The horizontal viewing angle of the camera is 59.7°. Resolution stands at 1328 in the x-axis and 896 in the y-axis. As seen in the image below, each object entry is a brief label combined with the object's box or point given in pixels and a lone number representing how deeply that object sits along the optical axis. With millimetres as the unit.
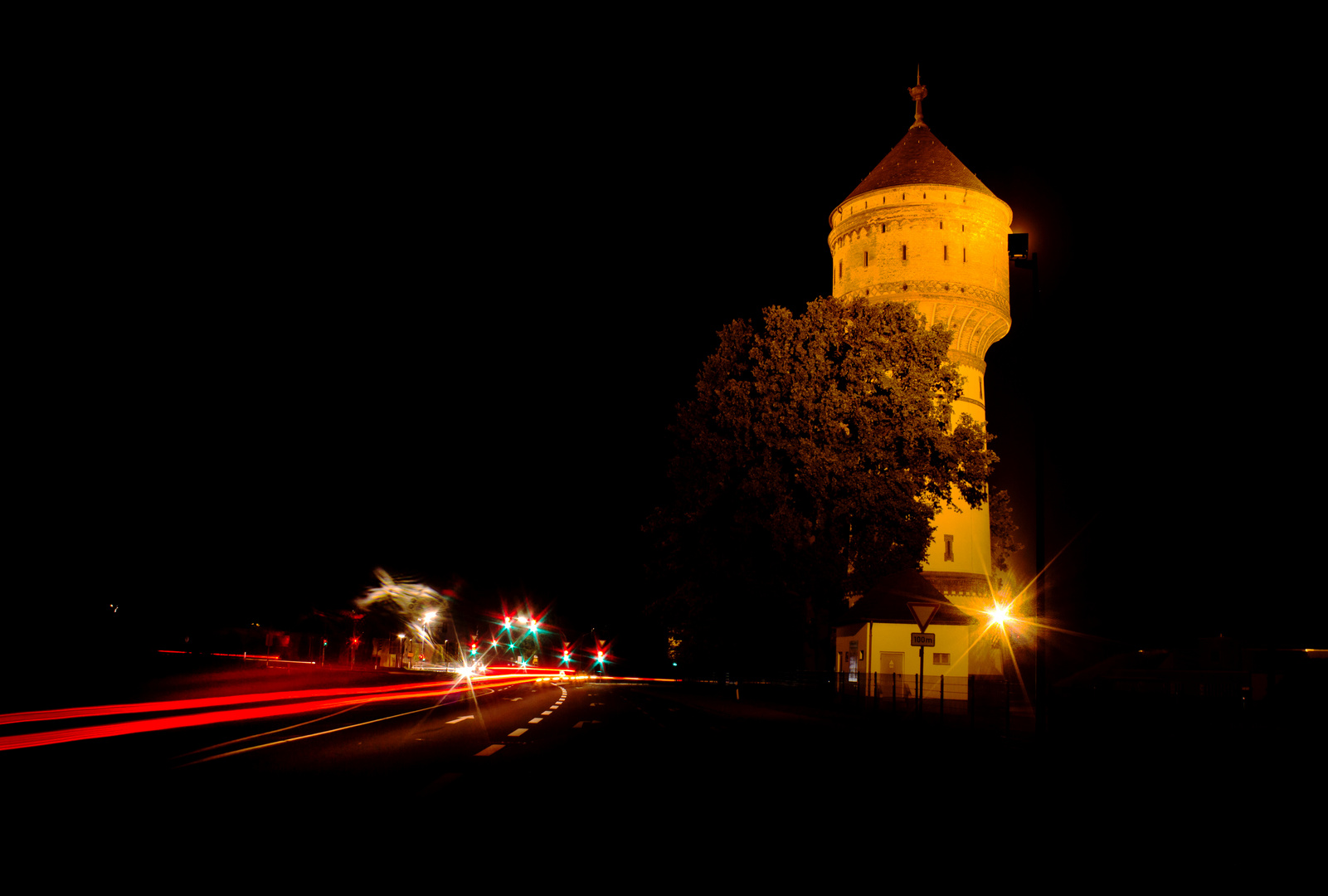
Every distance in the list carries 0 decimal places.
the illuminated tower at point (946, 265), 49500
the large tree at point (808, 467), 34969
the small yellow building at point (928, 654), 45688
